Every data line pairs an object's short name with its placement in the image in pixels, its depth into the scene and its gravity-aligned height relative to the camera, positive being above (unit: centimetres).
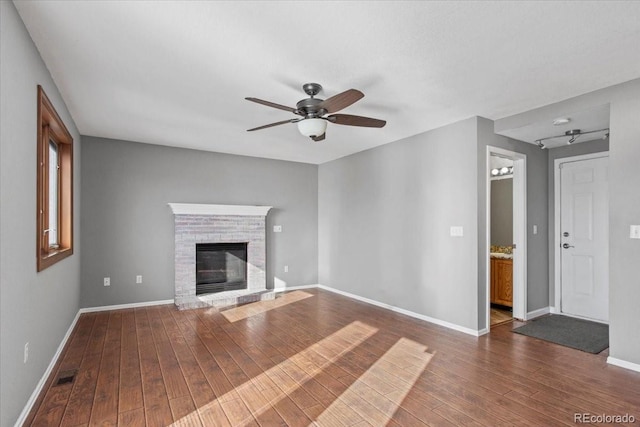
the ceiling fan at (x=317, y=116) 275 +86
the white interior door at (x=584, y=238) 427 -33
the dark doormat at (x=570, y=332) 352 -138
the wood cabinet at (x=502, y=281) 490 -102
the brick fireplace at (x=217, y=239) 519 -41
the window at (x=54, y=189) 256 +26
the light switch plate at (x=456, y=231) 398 -22
